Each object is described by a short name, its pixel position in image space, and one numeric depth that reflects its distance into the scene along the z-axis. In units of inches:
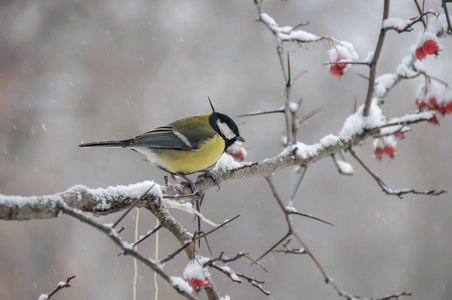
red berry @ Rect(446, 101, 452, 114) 177.0
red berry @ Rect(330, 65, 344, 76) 193.5
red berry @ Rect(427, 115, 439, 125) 176.4
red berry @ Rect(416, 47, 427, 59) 165.3
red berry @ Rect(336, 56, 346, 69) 188.9
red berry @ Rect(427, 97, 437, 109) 181.2
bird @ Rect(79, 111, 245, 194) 215.3
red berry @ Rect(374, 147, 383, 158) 203.6
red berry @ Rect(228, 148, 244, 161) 225.3
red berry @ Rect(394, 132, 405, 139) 193.0
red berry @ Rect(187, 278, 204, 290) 99.3
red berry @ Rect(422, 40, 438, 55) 159.9
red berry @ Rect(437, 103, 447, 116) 179.2
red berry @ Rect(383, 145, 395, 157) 201.6
